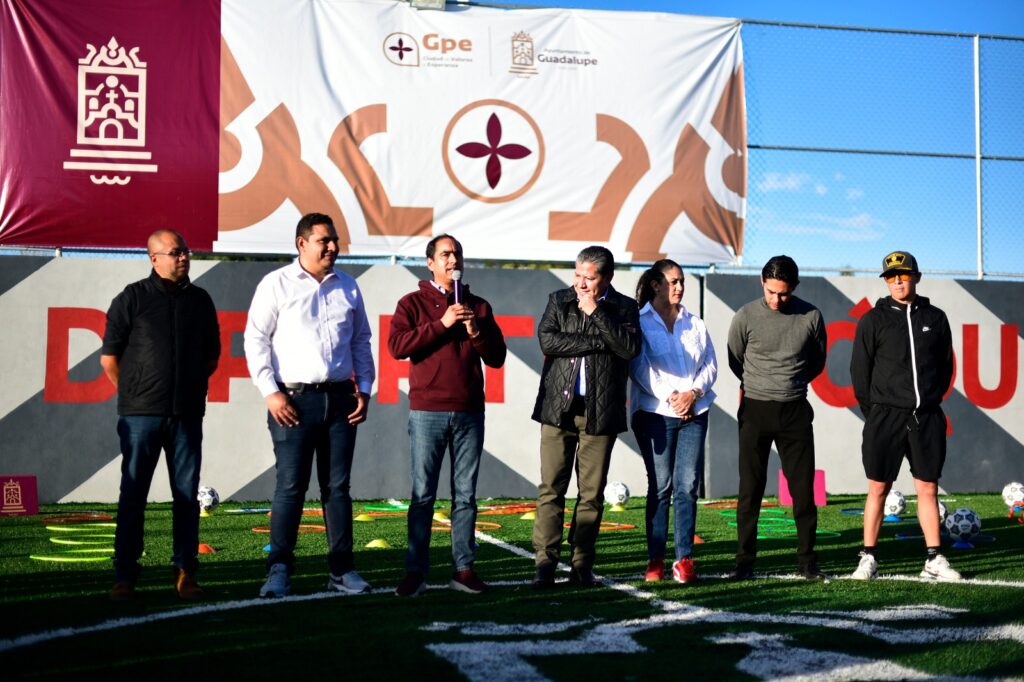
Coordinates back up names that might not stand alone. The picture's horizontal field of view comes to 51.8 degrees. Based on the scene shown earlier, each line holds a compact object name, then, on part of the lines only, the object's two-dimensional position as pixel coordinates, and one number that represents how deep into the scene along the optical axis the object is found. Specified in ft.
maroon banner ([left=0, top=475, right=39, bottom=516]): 32.30
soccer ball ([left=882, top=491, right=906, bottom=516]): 33.17
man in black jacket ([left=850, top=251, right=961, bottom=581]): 22.00
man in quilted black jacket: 20.10
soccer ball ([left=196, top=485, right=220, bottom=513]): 32.91
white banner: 38.01
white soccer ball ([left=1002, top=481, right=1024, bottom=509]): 32.53
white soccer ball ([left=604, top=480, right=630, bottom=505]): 35.06
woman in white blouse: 20.92
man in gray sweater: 21.90
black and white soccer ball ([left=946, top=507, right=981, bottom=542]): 26.12
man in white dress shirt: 18.54
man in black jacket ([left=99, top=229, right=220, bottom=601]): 18.22
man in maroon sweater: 18.98
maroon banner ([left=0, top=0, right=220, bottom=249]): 36.40
